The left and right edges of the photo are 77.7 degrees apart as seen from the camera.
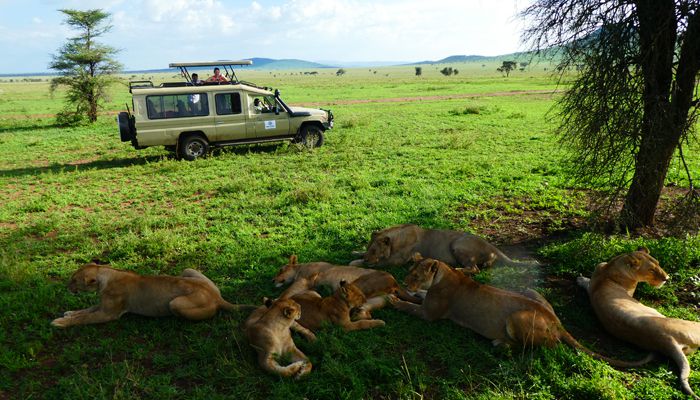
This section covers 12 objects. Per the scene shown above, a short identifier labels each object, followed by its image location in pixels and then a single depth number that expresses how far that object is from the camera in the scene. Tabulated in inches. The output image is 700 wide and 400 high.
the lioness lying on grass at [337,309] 183.2
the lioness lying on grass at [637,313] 156.6
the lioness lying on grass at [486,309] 162.2
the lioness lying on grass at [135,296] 191.5
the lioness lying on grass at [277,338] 156.5
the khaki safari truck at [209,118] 512.1
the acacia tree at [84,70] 959.6
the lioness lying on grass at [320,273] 218.1
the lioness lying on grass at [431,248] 239.9
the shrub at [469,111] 920.3
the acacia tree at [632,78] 220.8
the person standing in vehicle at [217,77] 586.2
